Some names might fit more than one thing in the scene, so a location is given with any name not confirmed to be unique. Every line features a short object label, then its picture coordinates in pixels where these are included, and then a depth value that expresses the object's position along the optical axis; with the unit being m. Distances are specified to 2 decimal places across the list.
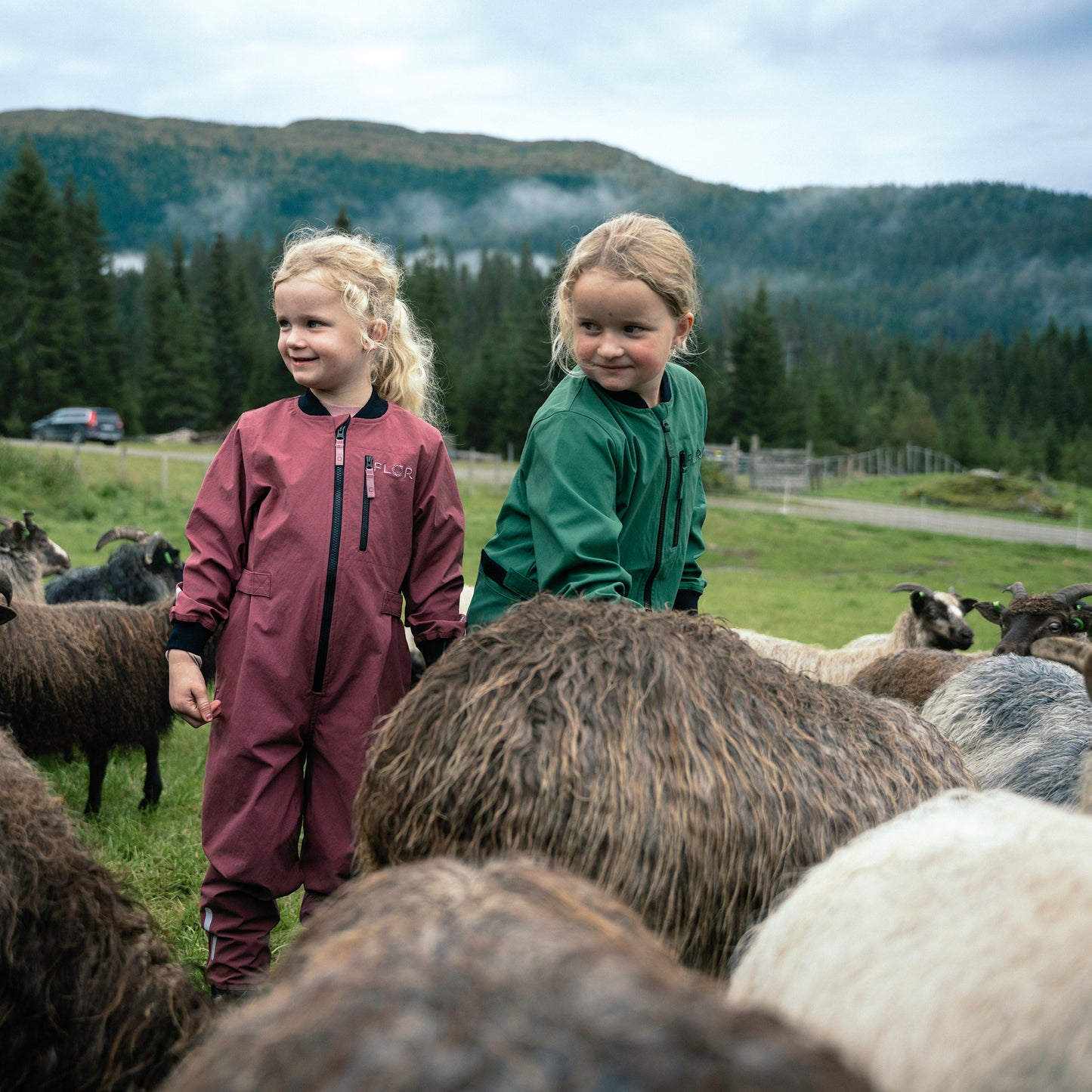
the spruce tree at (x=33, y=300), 52.72
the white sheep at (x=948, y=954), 1.13
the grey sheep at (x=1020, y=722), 3.77
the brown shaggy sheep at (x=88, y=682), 5.82
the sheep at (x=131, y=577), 8.49
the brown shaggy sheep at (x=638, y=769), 1.84
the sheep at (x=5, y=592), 5.27
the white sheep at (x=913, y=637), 7.81
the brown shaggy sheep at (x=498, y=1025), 0.92
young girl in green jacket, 2.57
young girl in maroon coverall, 2.96
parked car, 43.00
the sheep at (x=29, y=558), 8.37
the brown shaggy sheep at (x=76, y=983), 2.05
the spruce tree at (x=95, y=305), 57.22
